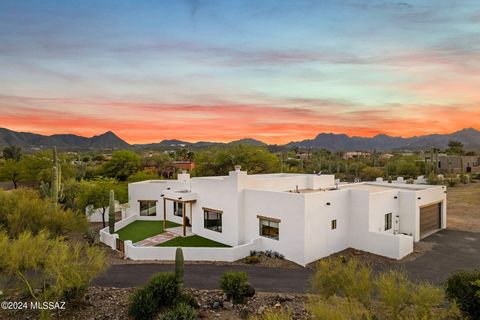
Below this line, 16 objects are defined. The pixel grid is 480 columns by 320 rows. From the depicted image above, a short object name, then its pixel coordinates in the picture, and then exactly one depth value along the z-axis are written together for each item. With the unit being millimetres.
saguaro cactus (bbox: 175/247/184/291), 12883
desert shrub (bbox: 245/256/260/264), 17188
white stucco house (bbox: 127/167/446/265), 17375
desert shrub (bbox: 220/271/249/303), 12438
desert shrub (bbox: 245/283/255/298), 12633
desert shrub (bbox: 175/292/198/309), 12211
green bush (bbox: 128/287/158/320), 11497
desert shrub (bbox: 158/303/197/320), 10836
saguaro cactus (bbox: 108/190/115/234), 22547
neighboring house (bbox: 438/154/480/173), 69000
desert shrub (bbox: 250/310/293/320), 6603
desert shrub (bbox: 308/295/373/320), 6922
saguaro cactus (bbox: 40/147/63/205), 21203
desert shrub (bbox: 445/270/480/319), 10055
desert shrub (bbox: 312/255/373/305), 9422
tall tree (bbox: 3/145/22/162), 71612
